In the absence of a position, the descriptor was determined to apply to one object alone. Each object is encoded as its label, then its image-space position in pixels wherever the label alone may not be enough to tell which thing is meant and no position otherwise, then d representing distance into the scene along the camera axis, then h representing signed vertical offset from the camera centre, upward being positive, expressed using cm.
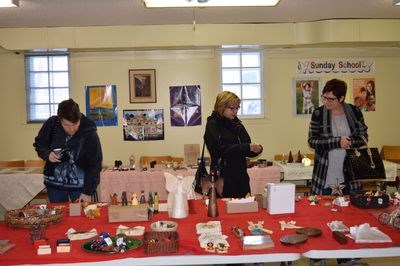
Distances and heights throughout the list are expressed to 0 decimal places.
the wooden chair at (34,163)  673 -52
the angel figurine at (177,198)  272 -44
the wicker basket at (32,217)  256 -52
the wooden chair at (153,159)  666 -49
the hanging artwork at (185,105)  698 +31
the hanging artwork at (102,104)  694 +35
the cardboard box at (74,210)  283 -52
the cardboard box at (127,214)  266 -51
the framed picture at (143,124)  697 +3
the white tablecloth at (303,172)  552 -61
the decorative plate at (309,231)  233 -57
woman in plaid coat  342 -10
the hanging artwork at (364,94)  707 +44
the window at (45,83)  698 +69
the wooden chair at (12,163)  666 -52
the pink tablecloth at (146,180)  537 -65
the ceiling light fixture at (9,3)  419 +117
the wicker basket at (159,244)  213 -56
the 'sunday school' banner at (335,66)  701 +88
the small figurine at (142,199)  293 -48
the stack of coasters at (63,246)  218 -57
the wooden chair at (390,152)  699 -48
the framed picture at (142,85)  692 +63
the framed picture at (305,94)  703 +45
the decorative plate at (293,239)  220 -57
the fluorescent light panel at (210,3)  323 +88
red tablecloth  212 -57
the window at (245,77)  705 +74
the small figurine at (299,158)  611 -47
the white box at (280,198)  277 -46
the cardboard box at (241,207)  280 -52
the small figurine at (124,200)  285 -47
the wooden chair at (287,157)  651 -49
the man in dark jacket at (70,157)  331 -22
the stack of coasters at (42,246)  215 -57
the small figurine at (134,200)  282 -46
